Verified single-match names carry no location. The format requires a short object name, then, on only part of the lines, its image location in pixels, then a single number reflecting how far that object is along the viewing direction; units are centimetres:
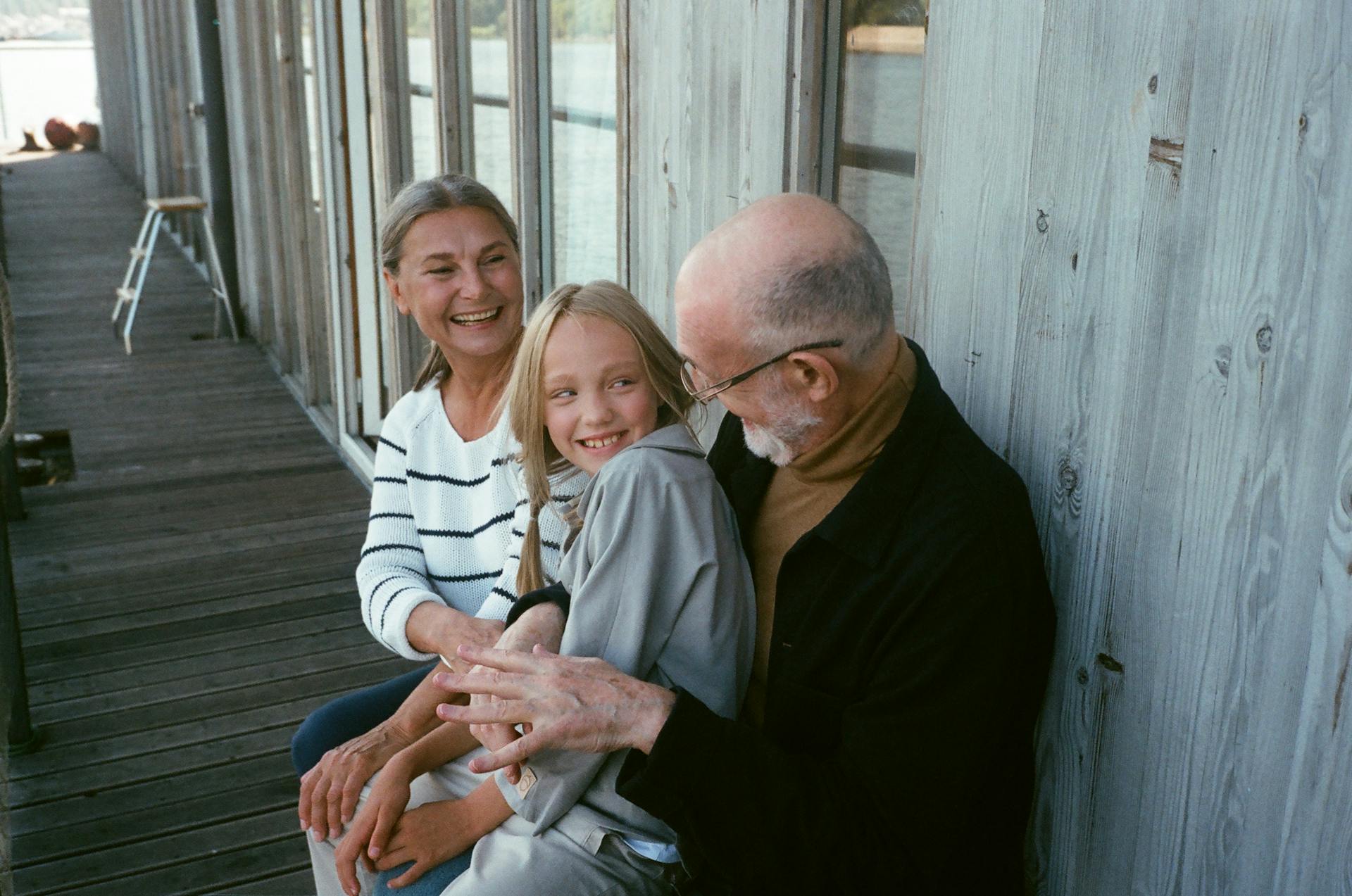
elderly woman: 202
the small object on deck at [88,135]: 2014
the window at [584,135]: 287
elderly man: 129
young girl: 143
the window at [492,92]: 342
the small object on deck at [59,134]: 1991
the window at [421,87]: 408
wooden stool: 733
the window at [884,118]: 178
